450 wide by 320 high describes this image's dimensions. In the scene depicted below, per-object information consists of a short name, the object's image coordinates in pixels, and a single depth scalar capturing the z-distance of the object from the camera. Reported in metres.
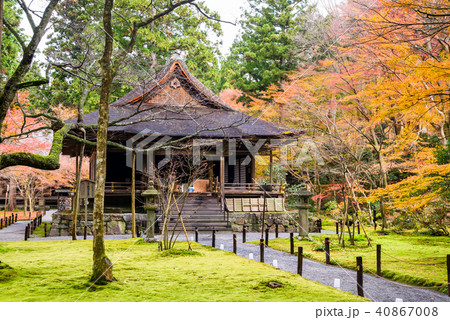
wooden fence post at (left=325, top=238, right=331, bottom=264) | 8.64
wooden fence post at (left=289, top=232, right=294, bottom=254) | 10.29
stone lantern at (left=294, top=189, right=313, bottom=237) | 13.19
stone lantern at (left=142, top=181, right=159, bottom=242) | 11.71
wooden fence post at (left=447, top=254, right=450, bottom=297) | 5.83
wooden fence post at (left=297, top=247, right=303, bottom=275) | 6.83
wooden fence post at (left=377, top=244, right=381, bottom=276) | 7.58
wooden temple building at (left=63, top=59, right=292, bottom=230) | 18.19
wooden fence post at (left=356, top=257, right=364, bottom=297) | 5.78
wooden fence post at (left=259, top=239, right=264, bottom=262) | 8.45
